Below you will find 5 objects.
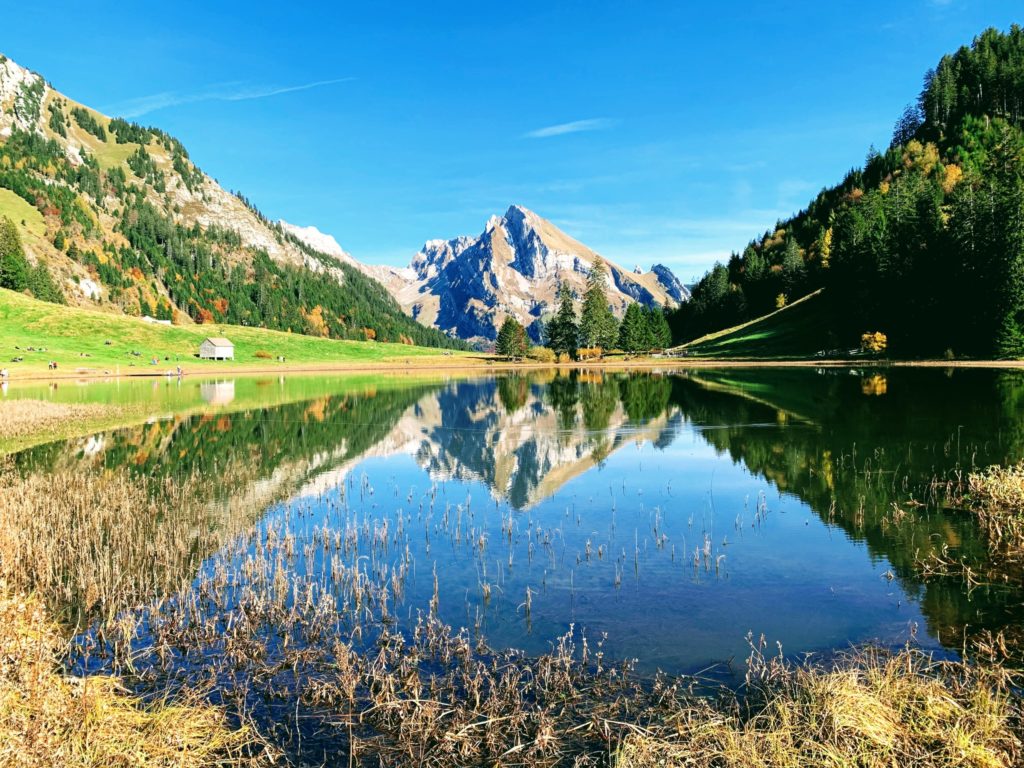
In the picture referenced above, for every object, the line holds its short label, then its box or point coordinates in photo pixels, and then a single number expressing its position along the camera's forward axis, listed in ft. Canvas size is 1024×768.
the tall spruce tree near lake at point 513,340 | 615.98
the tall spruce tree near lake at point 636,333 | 572.10
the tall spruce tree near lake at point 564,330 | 582.35
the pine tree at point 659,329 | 603.80
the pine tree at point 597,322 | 582.35
